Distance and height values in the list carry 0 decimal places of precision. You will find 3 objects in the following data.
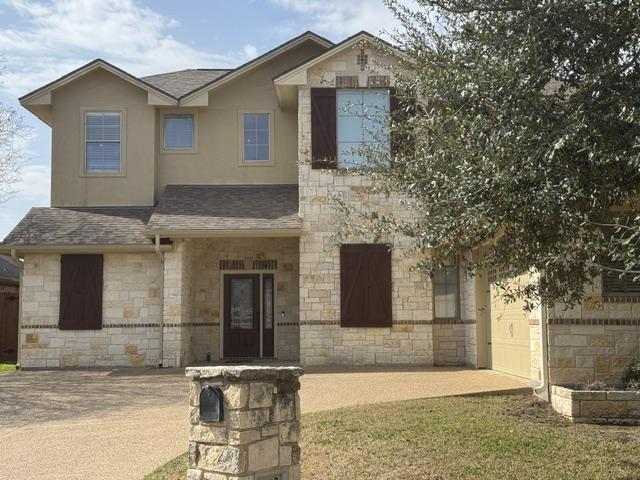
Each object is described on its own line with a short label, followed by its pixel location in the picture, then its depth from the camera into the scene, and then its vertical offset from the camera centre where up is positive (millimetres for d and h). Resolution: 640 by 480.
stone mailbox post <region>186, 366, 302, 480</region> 5449 -770
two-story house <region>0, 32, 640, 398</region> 15844 +1794
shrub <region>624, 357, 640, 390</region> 9922 -787
